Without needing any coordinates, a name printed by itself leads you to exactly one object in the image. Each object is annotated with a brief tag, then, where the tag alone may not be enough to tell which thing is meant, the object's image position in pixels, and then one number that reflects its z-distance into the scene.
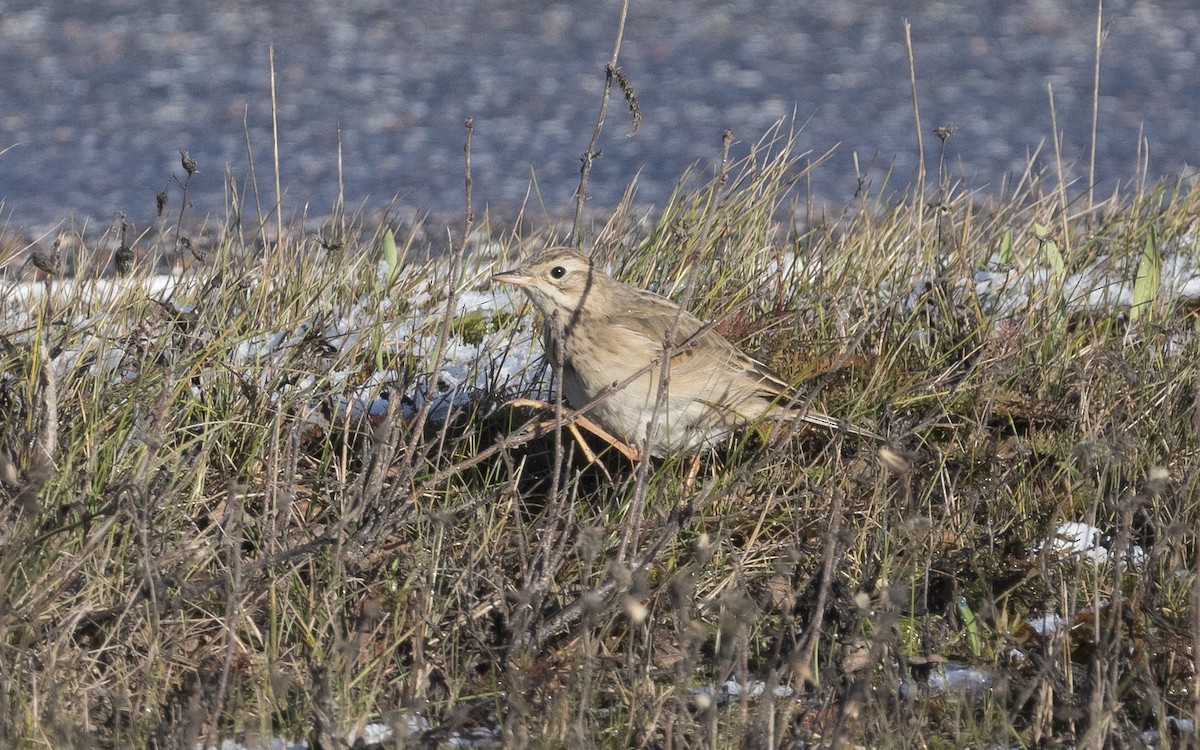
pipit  9.18
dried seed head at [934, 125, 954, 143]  10.52
